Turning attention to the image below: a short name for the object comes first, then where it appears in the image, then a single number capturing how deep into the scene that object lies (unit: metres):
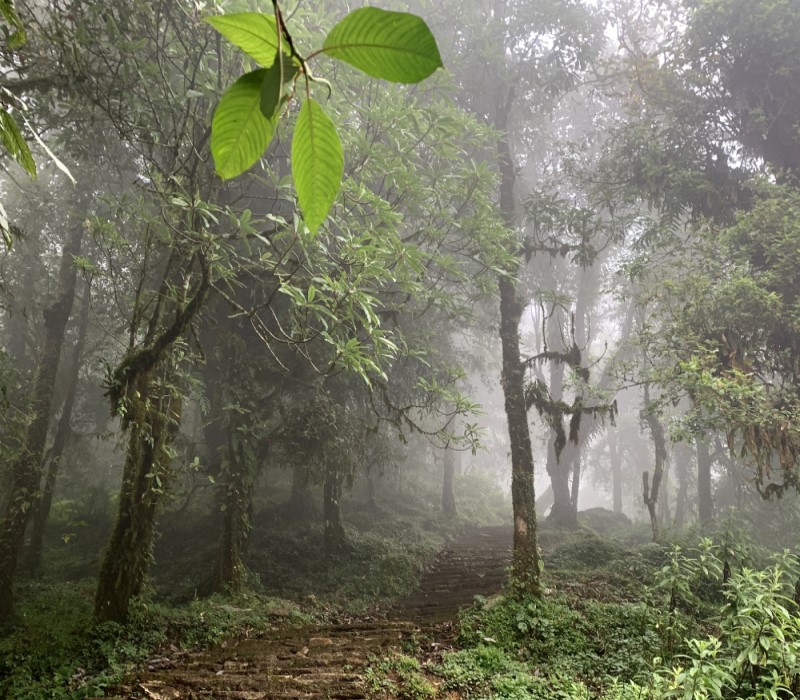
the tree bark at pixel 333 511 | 10.71
